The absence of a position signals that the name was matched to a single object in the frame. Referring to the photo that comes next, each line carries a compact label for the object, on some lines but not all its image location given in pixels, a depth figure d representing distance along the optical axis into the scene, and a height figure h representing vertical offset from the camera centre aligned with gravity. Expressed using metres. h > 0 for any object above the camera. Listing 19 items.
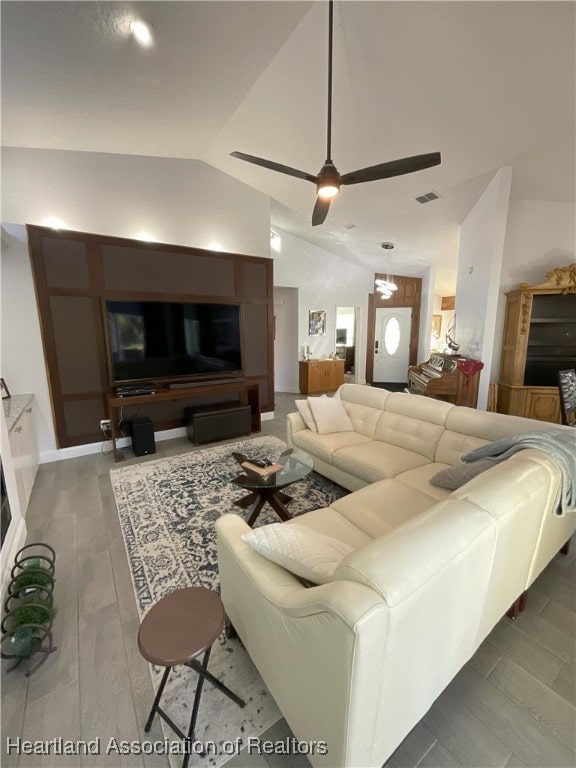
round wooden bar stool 0.99 -1.01
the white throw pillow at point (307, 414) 3.10 -0.82
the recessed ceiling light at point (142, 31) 1.90 +1.89
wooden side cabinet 6.75 -0.96
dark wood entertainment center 3.37 +0.42
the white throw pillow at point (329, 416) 3.07 -0.84
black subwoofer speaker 3.65 -1.20
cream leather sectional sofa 0.77 -0.87
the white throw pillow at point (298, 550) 1.08 -0.80
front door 8.20 -0.34
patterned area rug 1.22 -1.46
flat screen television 3.72 -0.09
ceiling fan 2.00 +1.09
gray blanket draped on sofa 1.46 -0.59
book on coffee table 2.28 -1.01
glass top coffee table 2.24 -1.07
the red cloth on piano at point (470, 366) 3.55 -0.41
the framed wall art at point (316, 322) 7.05 +0.22
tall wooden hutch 3.96 -0.19
